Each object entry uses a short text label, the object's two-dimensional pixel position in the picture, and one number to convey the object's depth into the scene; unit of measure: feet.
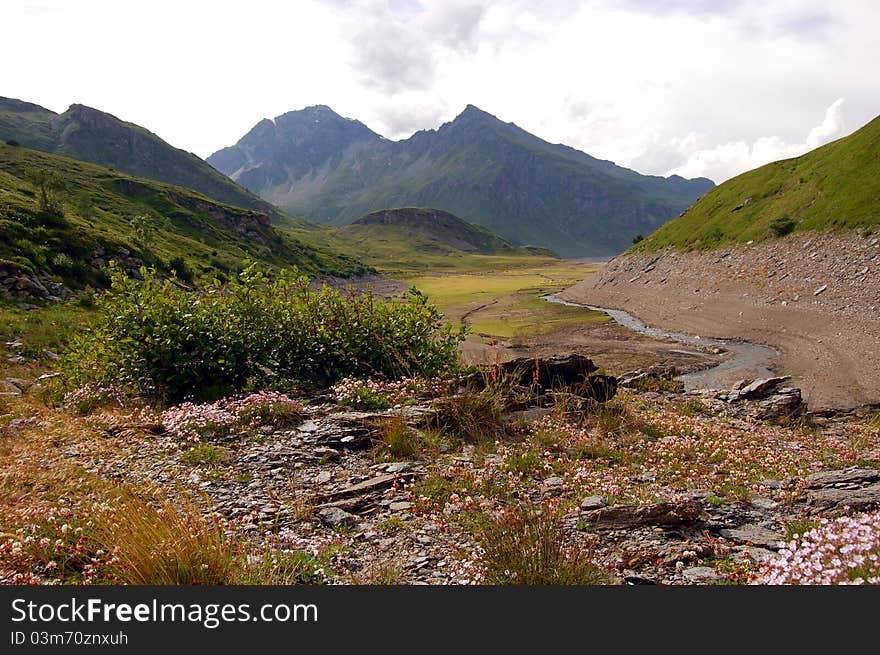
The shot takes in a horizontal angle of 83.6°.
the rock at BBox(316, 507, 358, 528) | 22.45
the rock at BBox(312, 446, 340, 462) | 30.17
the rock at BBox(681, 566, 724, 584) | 17.89
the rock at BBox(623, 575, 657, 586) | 17.76
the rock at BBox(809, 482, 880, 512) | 22.84
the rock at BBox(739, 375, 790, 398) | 72.92
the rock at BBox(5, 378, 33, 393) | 49.72
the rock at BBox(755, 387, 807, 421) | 59.82
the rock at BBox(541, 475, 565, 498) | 25.67
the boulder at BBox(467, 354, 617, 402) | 48.65
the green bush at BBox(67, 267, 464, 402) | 40.47
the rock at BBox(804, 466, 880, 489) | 26.81
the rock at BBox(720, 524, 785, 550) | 20.93
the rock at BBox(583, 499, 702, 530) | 22.57
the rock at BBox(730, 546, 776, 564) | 18.98
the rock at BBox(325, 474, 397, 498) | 25.50
